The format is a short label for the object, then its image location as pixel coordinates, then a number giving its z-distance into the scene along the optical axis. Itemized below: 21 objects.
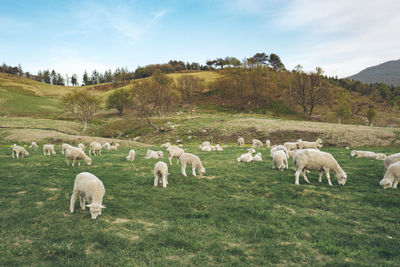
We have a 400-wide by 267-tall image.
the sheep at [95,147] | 22.50
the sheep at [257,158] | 18.86
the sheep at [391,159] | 13.07
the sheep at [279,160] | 15.09
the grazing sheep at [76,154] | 15.91
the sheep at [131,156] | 18.62
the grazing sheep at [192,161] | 13.75
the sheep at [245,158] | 18.55
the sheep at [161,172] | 11.54
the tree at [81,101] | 51.78
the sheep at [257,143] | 32.47
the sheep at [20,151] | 18.89
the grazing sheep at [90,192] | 8.07
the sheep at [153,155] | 19.95
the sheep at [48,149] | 20.82
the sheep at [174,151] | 16.66
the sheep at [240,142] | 33.81
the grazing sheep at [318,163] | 12.14
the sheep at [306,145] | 23.84
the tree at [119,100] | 79.38
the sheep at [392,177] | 11.12
